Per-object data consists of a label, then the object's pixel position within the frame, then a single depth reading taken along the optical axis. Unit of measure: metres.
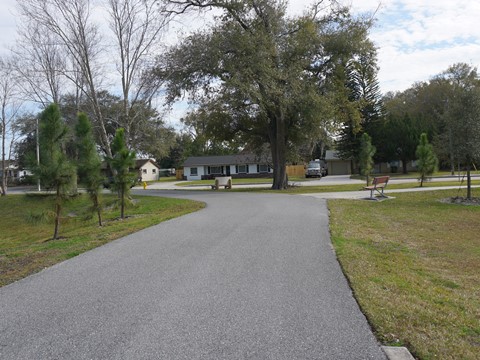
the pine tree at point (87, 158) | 15.63
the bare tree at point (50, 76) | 26.72
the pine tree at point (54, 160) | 14.02
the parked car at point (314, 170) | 57.47
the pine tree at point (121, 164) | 17.84
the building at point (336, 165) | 66.81
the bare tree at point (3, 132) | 40.28
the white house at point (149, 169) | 74.96
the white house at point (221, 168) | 69.44
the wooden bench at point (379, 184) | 20.38
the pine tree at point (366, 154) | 29.02
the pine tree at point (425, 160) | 28.55
